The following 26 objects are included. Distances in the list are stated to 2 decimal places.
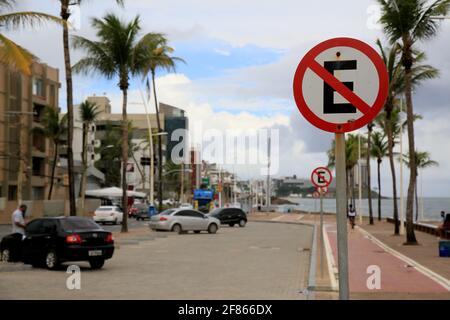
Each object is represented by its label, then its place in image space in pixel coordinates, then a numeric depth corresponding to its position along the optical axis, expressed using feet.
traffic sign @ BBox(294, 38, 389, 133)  14.29
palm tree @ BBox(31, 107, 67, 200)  206.69
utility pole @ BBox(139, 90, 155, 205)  167.69
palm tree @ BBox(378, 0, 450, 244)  91.91
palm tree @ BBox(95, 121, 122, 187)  337.39
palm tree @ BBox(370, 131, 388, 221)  212.64
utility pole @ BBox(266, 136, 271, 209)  301.43
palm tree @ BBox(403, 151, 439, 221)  253.57
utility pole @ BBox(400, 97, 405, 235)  123.54
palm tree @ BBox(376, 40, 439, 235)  106.63
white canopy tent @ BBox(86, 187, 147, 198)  205.48
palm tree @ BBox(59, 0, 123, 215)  91.20
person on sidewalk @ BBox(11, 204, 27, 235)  62.95
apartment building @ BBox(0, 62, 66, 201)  190.29
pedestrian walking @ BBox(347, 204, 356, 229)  147.19
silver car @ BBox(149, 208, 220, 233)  131.95
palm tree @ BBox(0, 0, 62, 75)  51.80
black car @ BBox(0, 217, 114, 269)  58.13
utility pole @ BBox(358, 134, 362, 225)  196.65
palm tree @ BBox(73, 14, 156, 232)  111.96
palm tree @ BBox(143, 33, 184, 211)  116.30
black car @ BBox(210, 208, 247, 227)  172.65
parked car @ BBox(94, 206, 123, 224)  170.91
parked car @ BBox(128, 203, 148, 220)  208.74
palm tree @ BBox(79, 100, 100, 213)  225.76
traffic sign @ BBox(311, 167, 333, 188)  59.00
